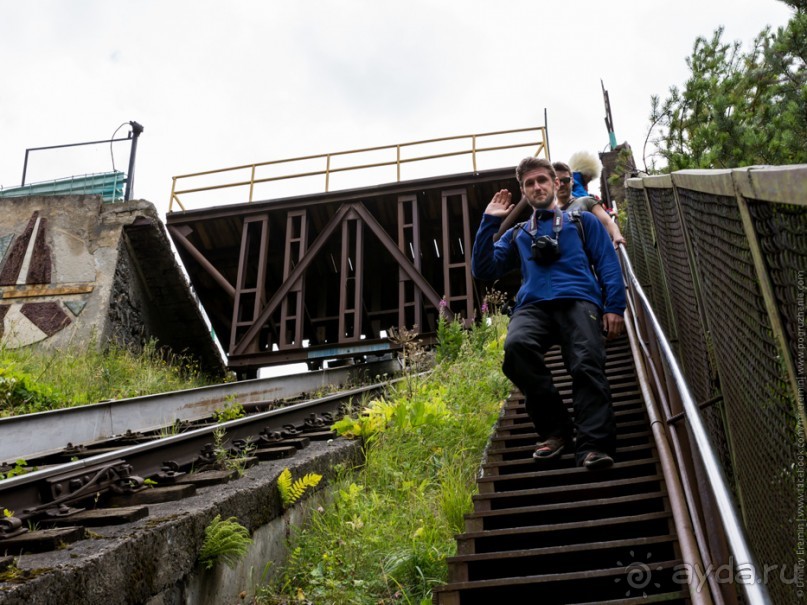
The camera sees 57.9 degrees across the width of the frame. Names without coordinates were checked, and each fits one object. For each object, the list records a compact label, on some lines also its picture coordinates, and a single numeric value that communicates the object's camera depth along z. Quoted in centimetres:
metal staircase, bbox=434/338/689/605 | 269
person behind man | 579
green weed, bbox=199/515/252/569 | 311
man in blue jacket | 358
